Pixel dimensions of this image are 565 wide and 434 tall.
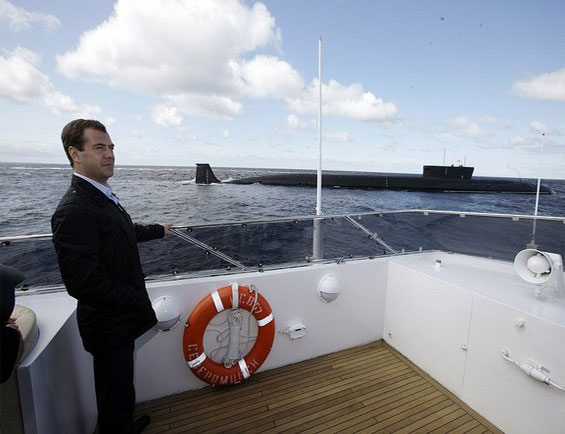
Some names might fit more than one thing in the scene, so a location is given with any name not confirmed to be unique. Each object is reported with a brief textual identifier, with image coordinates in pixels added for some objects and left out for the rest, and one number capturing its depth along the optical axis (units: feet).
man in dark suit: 3.25
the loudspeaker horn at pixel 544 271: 5.72
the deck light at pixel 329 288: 7.15
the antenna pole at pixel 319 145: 8.74
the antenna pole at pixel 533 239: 6.59
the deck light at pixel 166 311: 5.60
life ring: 5.85
